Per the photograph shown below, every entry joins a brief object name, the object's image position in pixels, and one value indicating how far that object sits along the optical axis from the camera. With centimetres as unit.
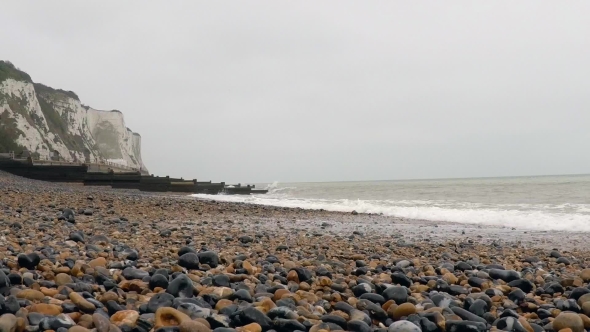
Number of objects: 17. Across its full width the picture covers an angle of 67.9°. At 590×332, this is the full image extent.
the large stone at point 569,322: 287
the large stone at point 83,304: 255
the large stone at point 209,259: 412
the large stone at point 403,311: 296
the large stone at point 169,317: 238
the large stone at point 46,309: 242
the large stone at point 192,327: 227
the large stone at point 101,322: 227
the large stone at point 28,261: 336
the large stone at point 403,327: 258
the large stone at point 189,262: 389
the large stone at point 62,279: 303
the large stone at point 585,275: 418
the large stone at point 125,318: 242
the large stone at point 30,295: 263
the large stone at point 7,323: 213
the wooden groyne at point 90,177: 3073
